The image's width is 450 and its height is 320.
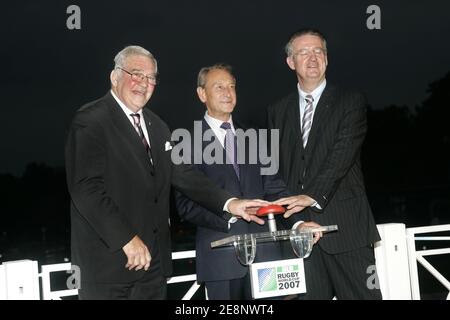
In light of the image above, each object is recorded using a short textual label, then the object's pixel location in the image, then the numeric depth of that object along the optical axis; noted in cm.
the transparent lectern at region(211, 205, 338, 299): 330
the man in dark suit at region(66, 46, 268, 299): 341
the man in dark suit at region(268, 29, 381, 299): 397
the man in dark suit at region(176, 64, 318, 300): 390
